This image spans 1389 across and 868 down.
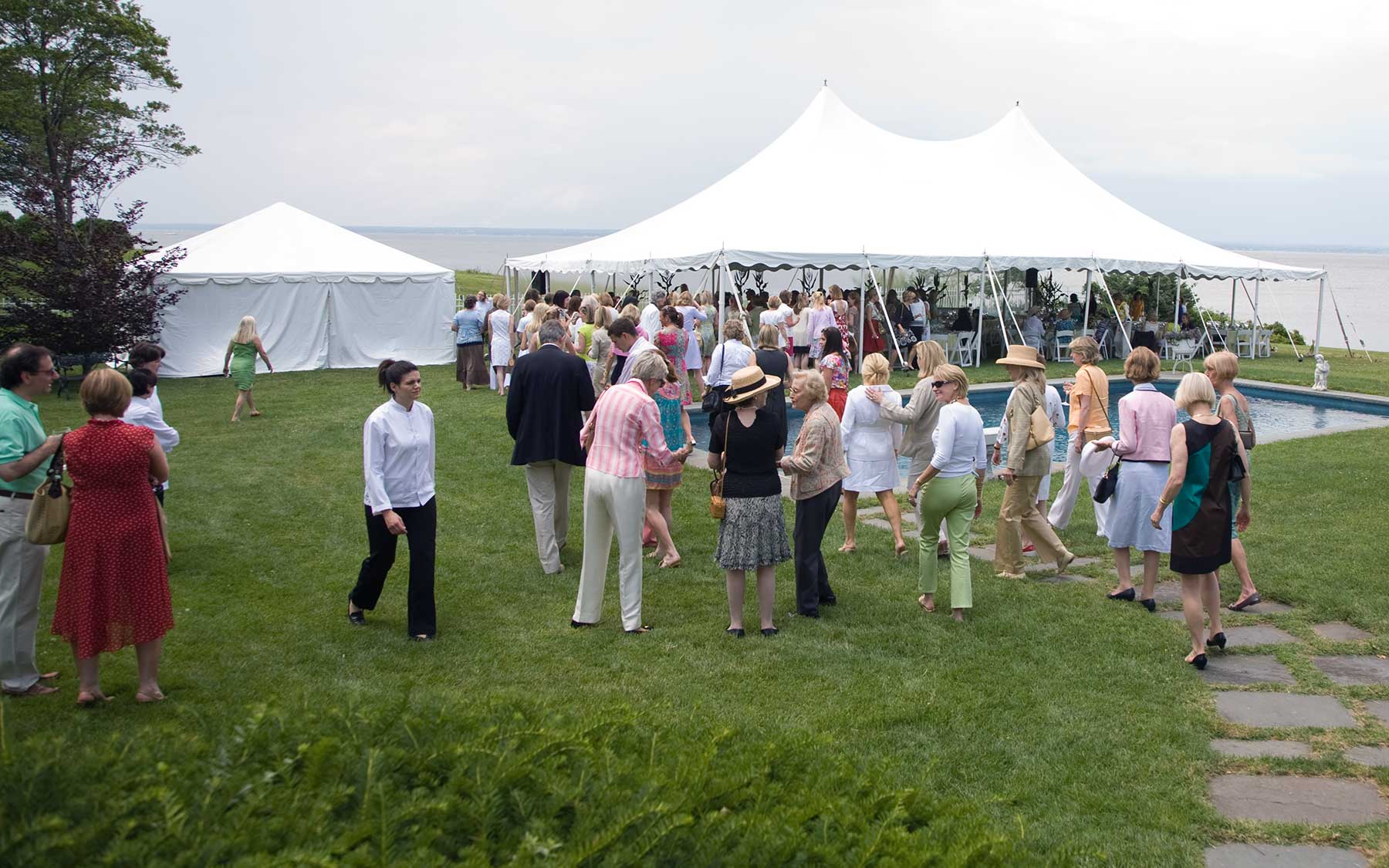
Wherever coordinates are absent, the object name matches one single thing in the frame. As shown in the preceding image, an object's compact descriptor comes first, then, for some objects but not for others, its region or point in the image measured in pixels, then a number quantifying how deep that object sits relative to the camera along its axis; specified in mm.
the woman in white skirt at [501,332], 15836
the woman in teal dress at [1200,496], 5477
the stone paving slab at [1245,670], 5461
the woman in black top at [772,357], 8244
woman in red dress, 4602
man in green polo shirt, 4793
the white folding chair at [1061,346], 23375
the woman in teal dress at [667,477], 7309
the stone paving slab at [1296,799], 4027
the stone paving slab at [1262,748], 4574
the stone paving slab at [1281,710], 4938
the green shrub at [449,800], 2717
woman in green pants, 6199
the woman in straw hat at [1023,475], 6949
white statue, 18159
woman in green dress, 13422
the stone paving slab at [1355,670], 5453
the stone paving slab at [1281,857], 3682
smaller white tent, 19750
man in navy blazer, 6887
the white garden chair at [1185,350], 22589
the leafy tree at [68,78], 24797
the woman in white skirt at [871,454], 7578
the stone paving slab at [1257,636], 6051
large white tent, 19484
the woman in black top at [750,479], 5746
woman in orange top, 7418
